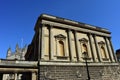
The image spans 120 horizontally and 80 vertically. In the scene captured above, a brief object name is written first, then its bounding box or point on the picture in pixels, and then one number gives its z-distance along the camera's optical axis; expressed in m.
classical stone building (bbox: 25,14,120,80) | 10.01
